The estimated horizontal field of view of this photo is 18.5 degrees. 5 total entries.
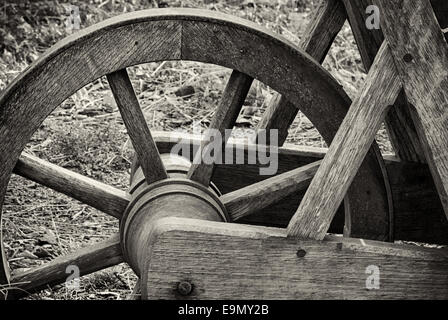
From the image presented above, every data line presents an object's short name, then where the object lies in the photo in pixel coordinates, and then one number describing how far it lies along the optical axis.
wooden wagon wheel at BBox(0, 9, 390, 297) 4.42
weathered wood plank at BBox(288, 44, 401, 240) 4.20
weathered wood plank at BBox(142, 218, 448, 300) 4.26
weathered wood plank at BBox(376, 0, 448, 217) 4.15
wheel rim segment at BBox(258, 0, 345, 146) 5.24
